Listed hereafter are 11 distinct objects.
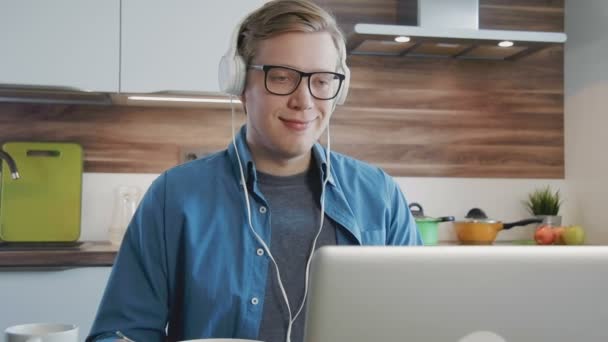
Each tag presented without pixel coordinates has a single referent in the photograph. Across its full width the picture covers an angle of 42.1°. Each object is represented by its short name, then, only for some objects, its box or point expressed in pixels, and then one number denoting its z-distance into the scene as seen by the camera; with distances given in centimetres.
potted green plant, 354
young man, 142
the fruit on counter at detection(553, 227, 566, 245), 332
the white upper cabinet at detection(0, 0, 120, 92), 293
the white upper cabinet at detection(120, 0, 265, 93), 301
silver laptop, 77
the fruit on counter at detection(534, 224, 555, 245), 330
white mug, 109
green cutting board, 310
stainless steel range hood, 317
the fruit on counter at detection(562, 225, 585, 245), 330
